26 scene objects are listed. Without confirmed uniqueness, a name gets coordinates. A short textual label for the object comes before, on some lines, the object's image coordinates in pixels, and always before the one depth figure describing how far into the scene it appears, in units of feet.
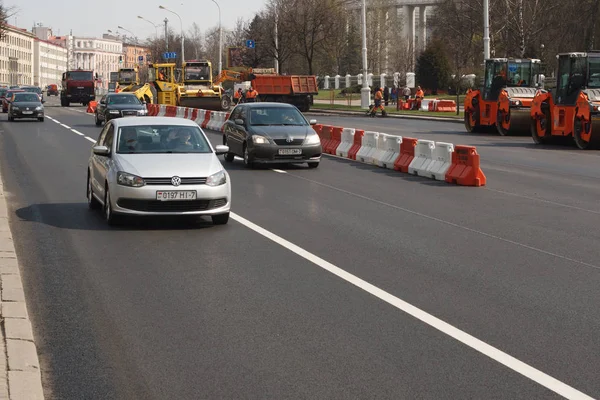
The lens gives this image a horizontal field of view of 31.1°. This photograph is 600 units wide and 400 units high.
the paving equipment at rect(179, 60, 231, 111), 199.11
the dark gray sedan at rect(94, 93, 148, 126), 143.64
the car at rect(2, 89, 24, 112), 223.63
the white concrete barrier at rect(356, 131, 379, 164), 83.35
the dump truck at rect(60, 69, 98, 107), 277.03
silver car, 44.80
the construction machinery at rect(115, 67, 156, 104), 206.08
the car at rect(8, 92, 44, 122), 168.45
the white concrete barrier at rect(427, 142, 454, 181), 68.23
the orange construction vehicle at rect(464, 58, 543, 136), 122.31
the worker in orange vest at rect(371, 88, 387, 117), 189.37
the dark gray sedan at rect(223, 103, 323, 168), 77.15
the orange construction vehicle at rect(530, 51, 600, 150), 98.58
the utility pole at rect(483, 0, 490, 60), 160.66
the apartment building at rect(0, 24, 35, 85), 618.03
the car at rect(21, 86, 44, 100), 321.38
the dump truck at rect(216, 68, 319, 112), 216.54
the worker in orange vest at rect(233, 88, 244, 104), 222.77
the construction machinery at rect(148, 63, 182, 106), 205.57
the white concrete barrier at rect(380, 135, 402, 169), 77.71
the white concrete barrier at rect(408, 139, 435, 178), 71.26
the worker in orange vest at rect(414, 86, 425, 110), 218.79
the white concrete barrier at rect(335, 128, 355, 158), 90.53
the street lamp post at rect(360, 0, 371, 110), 213.05
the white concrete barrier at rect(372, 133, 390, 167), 80.79
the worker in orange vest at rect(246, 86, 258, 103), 197.77
